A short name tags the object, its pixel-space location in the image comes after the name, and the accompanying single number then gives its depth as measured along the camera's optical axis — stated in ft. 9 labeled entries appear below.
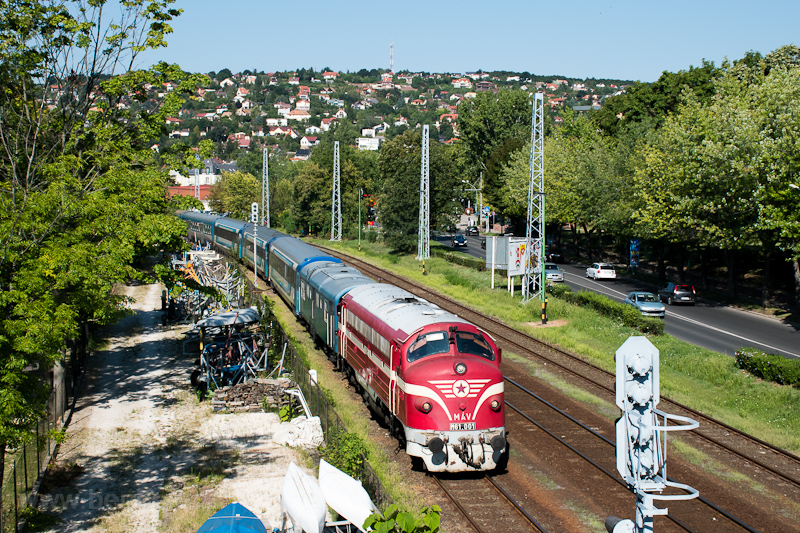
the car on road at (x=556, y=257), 217.19
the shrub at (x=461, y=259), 188.03
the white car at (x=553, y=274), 171.53
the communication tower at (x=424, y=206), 184.44
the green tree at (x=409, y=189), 219.20
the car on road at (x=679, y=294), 147.84
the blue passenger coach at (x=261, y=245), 161.89
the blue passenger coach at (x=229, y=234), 190.19
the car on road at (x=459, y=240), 256.11
